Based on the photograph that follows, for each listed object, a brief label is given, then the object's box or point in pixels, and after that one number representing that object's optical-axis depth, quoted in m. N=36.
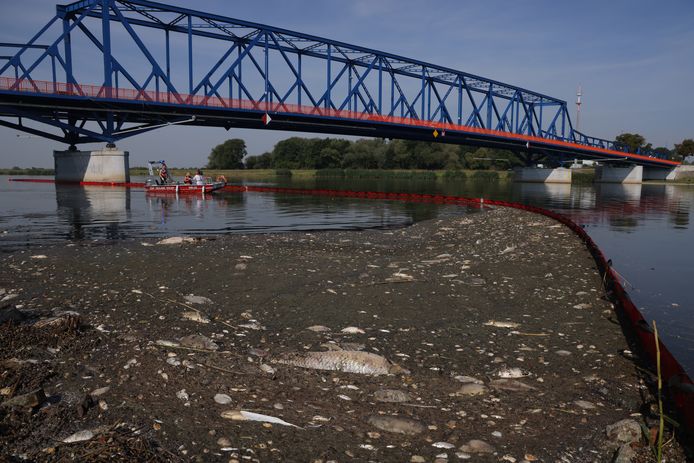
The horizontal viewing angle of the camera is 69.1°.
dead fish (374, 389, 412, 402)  5.11
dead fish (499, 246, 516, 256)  13.79
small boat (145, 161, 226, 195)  44.19
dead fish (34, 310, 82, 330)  6.56
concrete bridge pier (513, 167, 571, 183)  113.12
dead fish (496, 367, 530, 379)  5.78
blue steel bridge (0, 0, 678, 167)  59.00
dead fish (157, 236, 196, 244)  15.04
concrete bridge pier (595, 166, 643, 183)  125.00
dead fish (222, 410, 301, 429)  4.56
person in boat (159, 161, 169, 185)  46.28
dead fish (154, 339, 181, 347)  6.27
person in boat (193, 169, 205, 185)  45.16
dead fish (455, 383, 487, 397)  5.30
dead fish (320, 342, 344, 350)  6.39
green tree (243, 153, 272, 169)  191.88
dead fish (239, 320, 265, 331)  7.23
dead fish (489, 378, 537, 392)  5.43
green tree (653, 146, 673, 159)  162.55
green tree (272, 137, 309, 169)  174.96
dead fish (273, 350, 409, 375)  5.82
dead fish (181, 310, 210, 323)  7.41
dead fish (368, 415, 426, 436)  4.50
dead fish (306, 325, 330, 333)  7.15
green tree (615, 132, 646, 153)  157.12
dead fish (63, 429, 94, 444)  4.06
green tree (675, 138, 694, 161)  148.75
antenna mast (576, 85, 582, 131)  145.25
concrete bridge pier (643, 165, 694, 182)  135.56
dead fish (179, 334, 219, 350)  6.26
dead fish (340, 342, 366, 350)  6.45
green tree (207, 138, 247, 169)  196.50
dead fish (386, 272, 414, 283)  10.30
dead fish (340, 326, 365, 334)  7.13
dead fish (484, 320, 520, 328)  7.57
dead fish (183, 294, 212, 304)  8.40
